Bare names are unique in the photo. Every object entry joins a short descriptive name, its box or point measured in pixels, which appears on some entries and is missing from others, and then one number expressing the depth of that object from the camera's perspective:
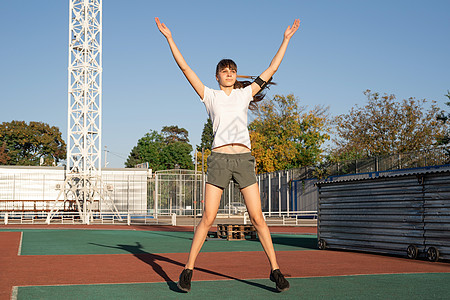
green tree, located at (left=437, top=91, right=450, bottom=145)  40.94
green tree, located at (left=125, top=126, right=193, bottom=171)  90.62
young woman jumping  5.64
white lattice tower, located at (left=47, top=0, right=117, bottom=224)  36.44
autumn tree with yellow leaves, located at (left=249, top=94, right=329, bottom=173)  50.47
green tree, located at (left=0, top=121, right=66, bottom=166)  73.62
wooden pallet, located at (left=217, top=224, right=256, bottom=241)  18.23
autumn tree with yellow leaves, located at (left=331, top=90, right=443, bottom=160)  45.19
